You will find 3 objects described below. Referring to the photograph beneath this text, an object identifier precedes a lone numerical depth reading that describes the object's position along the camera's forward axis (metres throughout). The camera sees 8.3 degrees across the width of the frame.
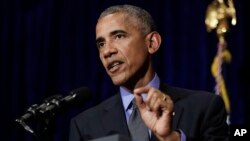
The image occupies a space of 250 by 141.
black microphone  4.26
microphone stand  4.25
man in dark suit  4.49
